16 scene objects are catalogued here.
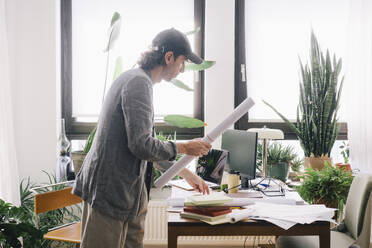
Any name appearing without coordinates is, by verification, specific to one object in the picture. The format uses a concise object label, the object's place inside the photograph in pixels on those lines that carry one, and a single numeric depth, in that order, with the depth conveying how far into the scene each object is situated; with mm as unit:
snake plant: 3027
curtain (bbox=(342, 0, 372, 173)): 3139
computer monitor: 2293
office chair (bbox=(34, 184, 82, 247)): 2312
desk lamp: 2709
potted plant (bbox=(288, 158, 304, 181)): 3076
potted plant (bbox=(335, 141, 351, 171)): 3422
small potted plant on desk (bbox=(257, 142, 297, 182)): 2811
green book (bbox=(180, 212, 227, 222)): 1634
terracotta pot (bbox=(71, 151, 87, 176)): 2826
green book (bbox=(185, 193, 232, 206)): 1688
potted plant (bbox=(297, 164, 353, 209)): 2439
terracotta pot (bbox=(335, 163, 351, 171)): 2794
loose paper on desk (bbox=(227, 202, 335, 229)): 1627
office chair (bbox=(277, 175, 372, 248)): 1939
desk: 1626
